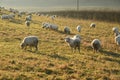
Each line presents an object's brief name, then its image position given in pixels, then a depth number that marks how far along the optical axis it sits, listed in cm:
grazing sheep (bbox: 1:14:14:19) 4554
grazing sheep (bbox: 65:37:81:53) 2333
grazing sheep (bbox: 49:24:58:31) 3819
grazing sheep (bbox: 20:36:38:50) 2308
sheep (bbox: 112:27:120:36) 3491
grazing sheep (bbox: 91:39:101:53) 2384
